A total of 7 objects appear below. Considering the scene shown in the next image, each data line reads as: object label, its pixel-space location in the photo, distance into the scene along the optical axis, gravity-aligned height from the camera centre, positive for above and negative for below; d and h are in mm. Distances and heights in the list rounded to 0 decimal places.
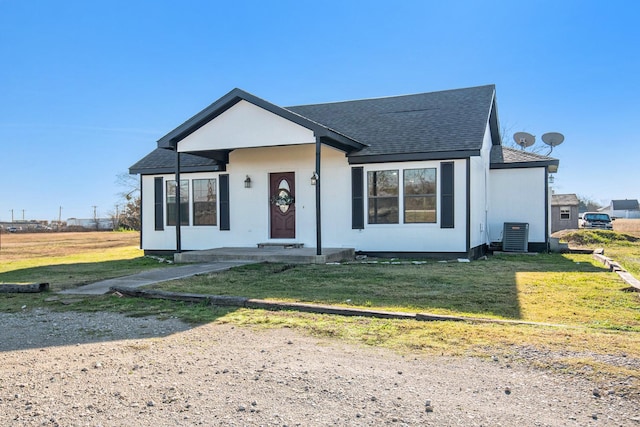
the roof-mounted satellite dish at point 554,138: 18875 +2753
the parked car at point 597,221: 33719 -673
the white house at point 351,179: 12352 +919
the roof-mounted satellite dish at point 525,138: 19078 +2782
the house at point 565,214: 30141 -171
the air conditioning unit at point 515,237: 14539 -745
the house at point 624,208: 90100 +522
